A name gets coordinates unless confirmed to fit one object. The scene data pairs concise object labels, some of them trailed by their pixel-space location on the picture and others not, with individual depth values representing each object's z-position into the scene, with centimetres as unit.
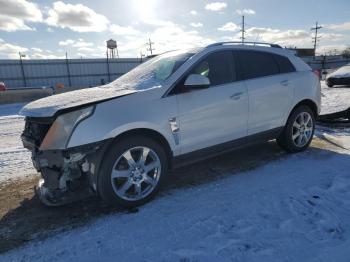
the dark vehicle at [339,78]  1552
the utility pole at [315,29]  6819
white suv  316
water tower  4398
